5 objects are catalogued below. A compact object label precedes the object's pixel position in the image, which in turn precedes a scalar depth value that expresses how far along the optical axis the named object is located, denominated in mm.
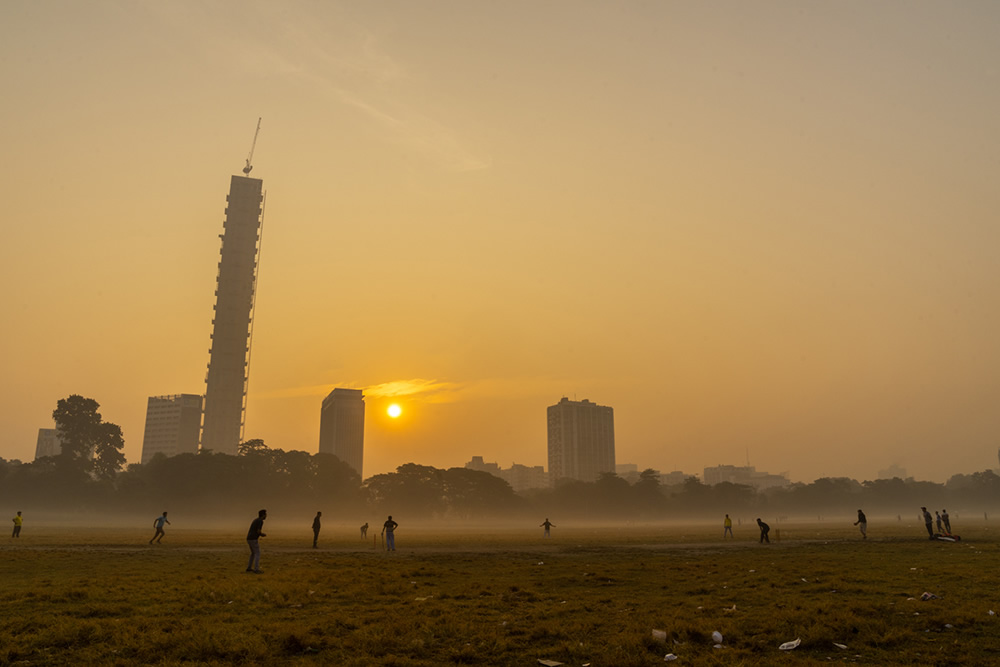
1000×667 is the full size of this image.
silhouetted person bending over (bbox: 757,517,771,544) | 47056
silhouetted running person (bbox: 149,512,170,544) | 46012
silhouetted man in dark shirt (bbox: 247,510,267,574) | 25844
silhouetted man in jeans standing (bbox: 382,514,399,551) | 41656
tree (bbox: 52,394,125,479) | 163750
